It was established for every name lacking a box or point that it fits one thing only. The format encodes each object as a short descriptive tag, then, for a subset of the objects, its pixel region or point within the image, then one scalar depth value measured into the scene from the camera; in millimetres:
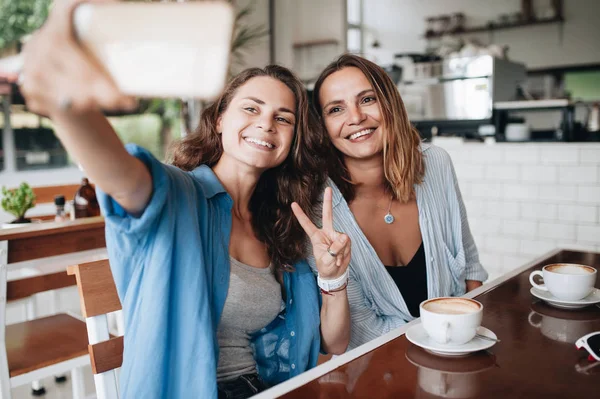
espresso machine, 3912
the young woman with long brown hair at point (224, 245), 1013
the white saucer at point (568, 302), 1215
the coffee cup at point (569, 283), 1205
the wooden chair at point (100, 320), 1248
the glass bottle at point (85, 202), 2791
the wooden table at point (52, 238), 2342
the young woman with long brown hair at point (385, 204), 1659
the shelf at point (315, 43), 6585
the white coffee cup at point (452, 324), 956
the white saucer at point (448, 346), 955
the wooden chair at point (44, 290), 1904
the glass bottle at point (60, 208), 2789
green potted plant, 2711
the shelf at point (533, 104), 3457
